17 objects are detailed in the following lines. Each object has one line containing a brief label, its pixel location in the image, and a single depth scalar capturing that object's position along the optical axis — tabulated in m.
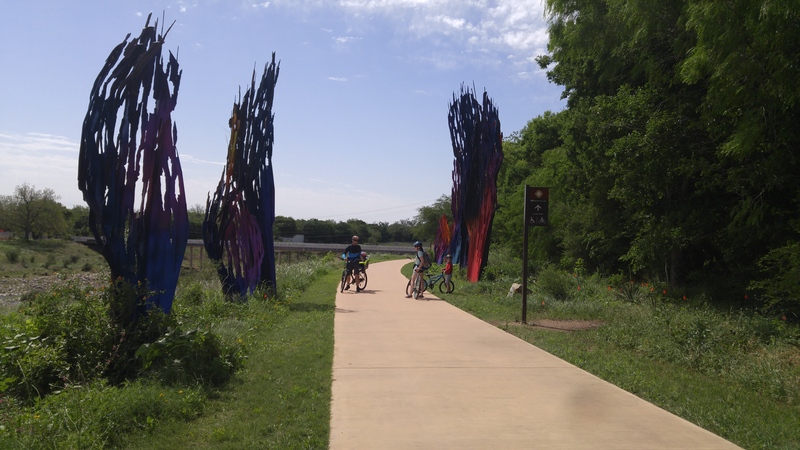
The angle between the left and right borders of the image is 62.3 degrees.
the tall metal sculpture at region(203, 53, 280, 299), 14.59
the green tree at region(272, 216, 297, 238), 106.43
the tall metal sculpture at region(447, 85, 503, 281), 22.64
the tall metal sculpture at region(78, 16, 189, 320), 8.38
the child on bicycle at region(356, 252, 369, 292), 18.67
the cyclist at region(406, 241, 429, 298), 16.48
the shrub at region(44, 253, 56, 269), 47.78
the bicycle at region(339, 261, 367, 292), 18.12
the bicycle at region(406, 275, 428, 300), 16.70
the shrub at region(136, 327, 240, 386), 6.74
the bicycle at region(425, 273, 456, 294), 18.72
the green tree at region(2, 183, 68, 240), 55.56
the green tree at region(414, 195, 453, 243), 69.62
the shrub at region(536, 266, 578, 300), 15.90
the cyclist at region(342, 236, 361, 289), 17.70
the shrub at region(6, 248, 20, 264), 46.12
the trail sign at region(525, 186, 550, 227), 12.21
